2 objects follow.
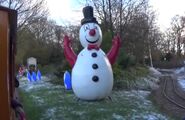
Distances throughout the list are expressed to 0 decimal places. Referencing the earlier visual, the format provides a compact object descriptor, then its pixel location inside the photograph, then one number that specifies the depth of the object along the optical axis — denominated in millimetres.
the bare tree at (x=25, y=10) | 15145
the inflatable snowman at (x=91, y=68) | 6868
